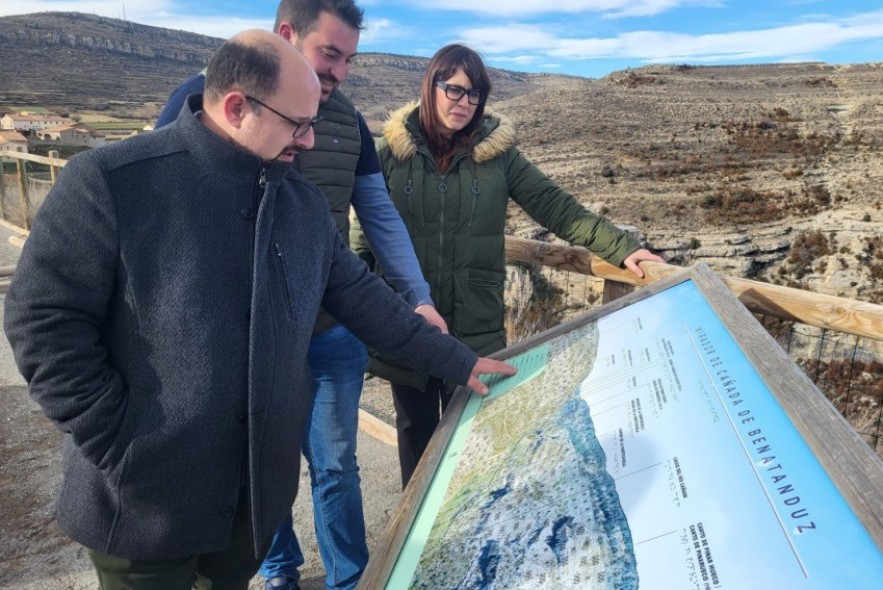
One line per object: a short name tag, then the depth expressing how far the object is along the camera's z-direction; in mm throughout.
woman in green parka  2316
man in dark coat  1185
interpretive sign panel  821
